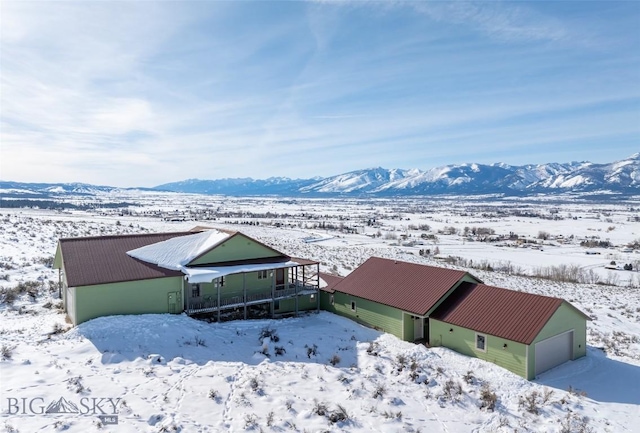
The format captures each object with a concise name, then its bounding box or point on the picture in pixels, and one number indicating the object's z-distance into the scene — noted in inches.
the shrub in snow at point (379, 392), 602.4
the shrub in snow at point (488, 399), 599.2
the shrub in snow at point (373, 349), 791.2
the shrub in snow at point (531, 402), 594.2
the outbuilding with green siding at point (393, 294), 912.3
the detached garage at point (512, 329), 735.1
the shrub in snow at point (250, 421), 500.9
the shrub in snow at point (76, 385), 551.5
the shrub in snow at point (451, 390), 618.7
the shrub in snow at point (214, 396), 563.5
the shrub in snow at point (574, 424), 539.2
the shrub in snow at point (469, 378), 679.1
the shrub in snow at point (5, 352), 636.9
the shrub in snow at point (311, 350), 773.9
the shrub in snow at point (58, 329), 787.4
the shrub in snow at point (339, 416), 530.0
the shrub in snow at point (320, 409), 541.3
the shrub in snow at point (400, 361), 714.3
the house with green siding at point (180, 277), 853.2
